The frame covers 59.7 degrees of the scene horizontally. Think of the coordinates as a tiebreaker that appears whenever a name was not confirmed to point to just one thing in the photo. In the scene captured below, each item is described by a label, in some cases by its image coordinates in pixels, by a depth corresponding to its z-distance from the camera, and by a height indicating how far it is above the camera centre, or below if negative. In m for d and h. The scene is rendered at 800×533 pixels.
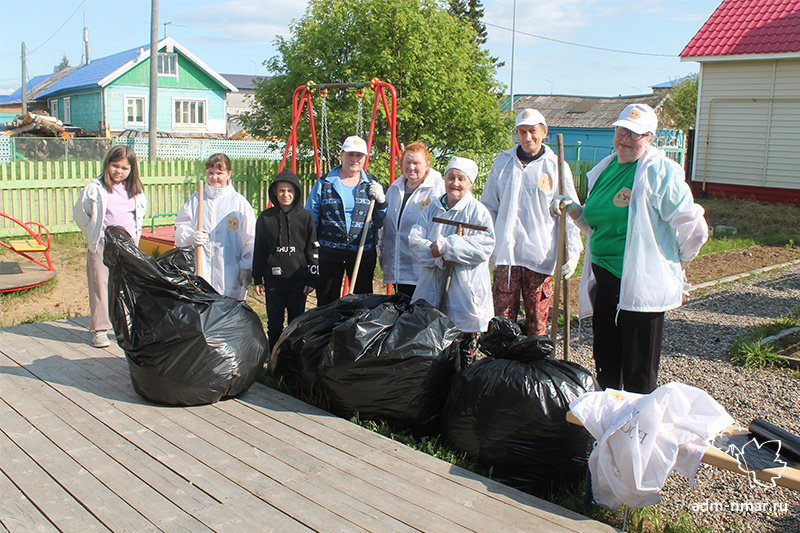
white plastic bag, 2.50 -0.89
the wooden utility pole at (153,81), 15.86 +2.25
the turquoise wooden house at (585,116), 39.28 +4.75
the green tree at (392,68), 10.76 +1.86
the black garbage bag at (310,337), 3.79 -0.84
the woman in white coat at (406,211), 4.62 -0.16
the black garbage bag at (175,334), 3.48 -0.78
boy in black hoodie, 4.43 -0.42
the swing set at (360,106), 7.45 +0.92
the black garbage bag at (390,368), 3.37 -0.88
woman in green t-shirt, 3.31 -0.24
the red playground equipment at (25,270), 7.07 -1.04
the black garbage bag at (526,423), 2.98 -1.00
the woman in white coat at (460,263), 4.05 -0.40
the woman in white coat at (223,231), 4.72 -0.33
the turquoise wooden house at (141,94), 34.81 +4.38
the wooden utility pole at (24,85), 38.81 +5.14
